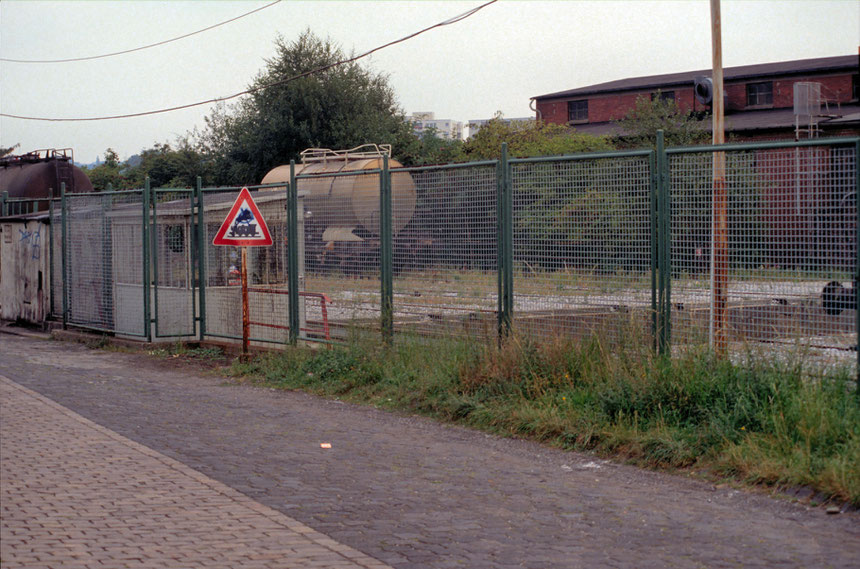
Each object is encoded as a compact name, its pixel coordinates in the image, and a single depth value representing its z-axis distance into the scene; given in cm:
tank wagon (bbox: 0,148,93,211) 2762
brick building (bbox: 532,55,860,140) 4328
